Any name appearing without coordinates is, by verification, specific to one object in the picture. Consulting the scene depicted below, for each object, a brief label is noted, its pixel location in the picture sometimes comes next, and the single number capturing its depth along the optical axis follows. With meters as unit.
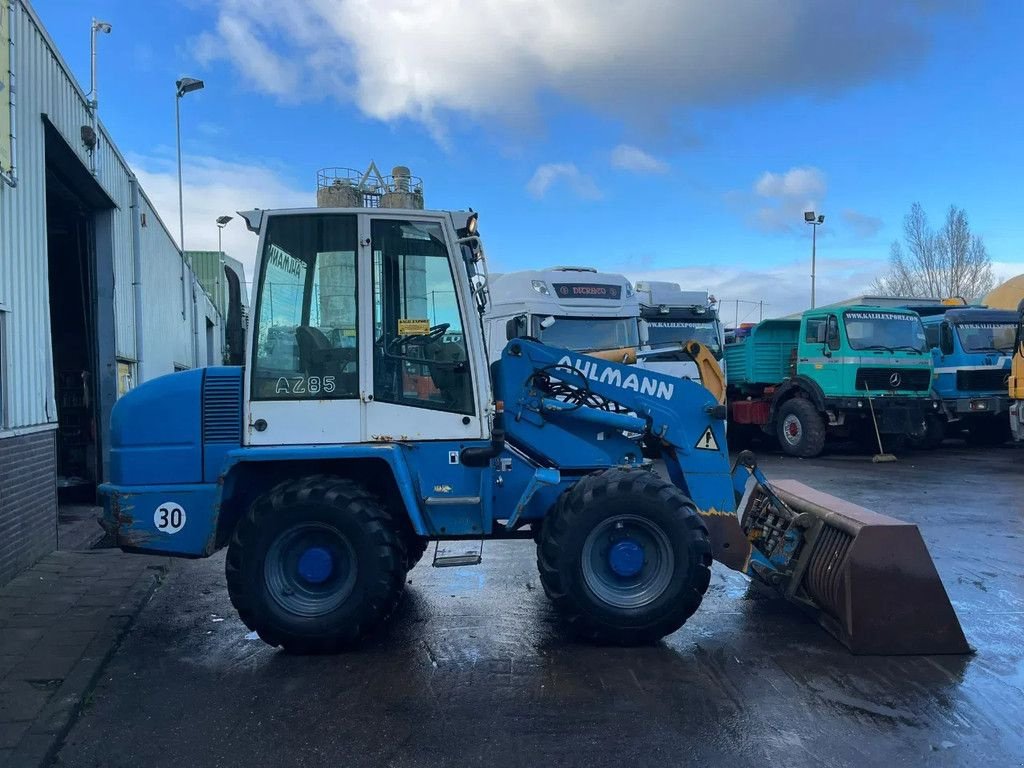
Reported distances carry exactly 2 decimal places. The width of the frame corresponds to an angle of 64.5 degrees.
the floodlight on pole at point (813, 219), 33.14
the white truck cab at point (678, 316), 16.05
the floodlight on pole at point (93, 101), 9.96
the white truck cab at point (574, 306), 13.25
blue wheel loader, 5.07
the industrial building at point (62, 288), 7.10
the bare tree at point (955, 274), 44.38
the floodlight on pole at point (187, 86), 18.89
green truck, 16.00
